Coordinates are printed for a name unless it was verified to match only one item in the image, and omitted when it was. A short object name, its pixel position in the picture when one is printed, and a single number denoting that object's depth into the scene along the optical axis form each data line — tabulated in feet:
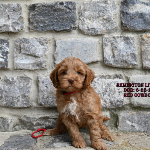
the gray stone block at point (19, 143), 3.62
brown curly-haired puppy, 3.56
